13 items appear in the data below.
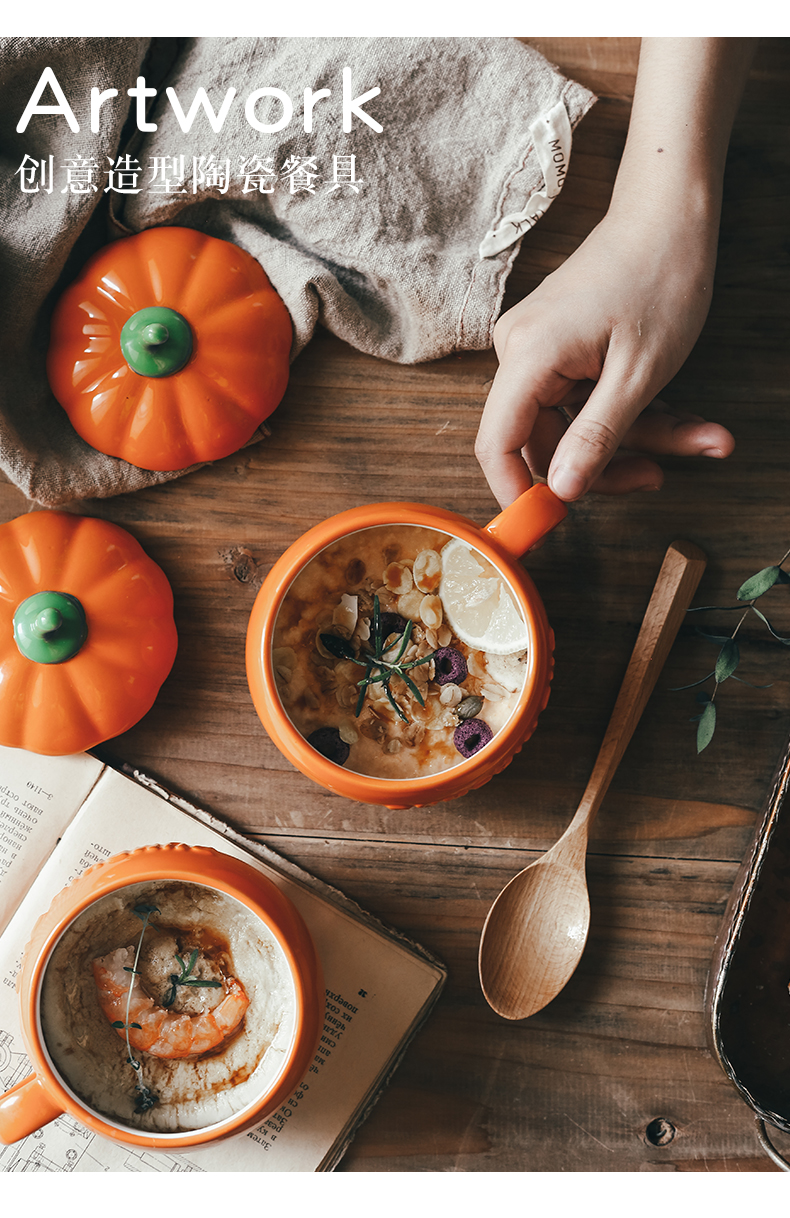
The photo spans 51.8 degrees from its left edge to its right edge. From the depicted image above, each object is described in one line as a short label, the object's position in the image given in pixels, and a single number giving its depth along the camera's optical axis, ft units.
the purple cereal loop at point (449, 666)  2.70
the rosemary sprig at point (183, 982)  2.65
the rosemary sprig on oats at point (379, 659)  2.68
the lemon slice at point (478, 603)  2.61
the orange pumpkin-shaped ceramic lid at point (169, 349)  2.71
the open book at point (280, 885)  2.88
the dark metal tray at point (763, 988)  2.90
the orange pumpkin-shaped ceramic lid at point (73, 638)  2.70
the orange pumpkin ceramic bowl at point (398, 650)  2.53
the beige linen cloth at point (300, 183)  2.77
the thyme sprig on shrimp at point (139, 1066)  2.58
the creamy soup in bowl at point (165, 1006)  2.46
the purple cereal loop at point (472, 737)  2.65
